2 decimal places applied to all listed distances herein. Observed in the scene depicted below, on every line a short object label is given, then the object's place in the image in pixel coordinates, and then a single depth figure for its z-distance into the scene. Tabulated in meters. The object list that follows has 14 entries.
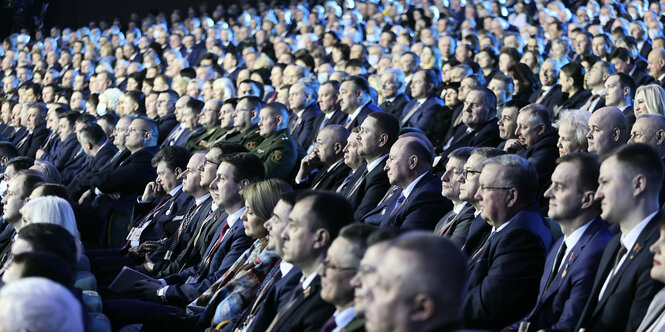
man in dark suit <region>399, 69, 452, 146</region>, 7.25
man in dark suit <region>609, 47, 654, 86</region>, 8.02
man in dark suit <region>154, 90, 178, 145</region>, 8.34
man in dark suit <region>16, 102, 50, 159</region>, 9.04
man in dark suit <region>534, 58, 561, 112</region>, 7.61
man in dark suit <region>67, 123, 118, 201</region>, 6.95
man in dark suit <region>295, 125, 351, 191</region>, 5.63
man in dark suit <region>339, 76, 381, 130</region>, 6.94
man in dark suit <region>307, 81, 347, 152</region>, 7.22
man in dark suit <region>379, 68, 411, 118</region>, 7.83
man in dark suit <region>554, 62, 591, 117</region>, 7.27
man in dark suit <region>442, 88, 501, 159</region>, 6.15
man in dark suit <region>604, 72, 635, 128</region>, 6.16
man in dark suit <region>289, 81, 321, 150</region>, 7.52
